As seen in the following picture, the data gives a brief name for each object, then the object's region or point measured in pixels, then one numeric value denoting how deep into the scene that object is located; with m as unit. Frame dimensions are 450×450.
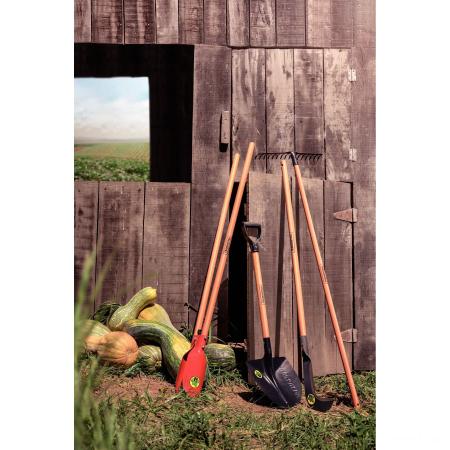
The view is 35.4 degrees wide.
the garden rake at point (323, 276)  4.07
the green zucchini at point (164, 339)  4.15
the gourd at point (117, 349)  4.10
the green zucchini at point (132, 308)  4.38
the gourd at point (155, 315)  4.49
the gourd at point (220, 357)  4.33
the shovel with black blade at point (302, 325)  3.93
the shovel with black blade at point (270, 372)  3.93
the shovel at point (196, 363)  3.98
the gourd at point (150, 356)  4.23
